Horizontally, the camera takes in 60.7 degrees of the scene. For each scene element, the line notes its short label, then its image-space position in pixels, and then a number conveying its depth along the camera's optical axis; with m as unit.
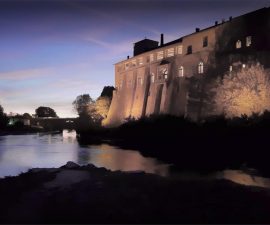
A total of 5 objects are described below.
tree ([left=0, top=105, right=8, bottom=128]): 74.20
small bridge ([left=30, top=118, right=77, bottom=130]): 113.24
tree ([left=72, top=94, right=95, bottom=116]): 80.89
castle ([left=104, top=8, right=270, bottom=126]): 30.62
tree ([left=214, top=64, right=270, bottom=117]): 26.06
